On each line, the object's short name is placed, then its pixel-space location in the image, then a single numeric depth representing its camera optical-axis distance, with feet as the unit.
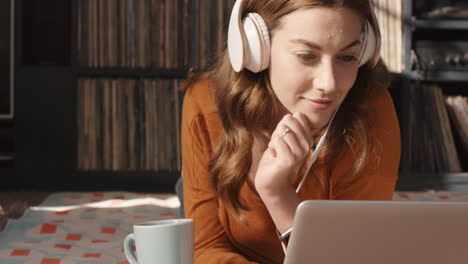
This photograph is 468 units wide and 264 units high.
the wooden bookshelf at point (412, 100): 11.12
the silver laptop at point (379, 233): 3.71
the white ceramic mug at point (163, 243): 3.97
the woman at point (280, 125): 4.47
